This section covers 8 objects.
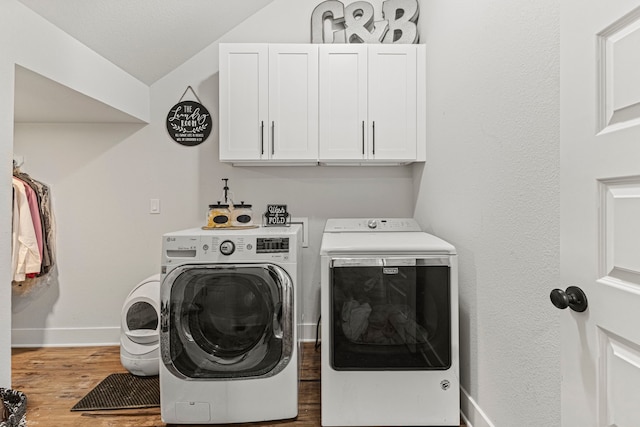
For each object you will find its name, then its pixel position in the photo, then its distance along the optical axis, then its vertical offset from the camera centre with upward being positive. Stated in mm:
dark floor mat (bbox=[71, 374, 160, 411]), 1957 -1015
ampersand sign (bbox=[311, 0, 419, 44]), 2559 +1332
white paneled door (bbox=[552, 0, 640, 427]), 756 +3
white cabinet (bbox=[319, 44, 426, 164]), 2400 +719
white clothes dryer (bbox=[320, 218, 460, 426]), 1739 -583
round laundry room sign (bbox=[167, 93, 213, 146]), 2797 +685
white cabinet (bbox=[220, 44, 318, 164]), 2389 +729
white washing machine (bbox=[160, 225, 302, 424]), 1806 -570
